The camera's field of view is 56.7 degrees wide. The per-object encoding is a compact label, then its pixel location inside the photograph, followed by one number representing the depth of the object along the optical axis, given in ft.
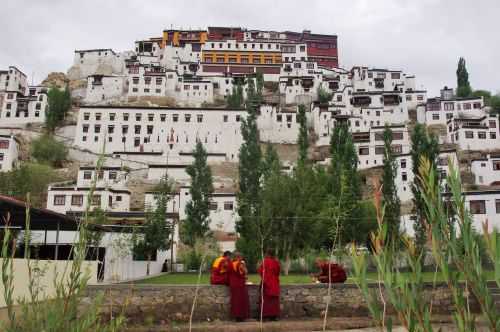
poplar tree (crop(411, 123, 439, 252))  82.75
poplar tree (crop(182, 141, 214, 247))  97.14
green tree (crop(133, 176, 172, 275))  71.20
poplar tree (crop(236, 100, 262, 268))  72.59
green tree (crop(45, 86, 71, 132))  173.78
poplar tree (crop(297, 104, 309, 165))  140.77
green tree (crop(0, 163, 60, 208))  106.42
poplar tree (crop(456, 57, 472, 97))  204.05
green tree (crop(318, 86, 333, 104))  192.87
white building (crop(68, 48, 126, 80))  228.02
